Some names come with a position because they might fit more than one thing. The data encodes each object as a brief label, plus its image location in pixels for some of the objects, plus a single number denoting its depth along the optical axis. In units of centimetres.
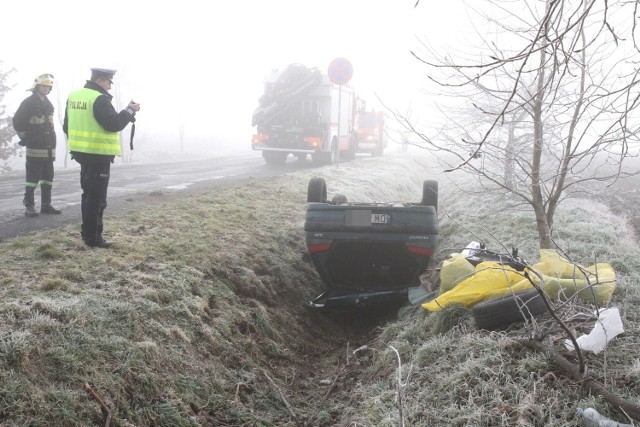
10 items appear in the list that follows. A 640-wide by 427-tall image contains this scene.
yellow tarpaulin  399
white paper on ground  315
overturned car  553
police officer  496
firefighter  690
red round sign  1228
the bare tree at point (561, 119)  504
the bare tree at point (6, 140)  2507
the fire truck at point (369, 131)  2544
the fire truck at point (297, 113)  1773
